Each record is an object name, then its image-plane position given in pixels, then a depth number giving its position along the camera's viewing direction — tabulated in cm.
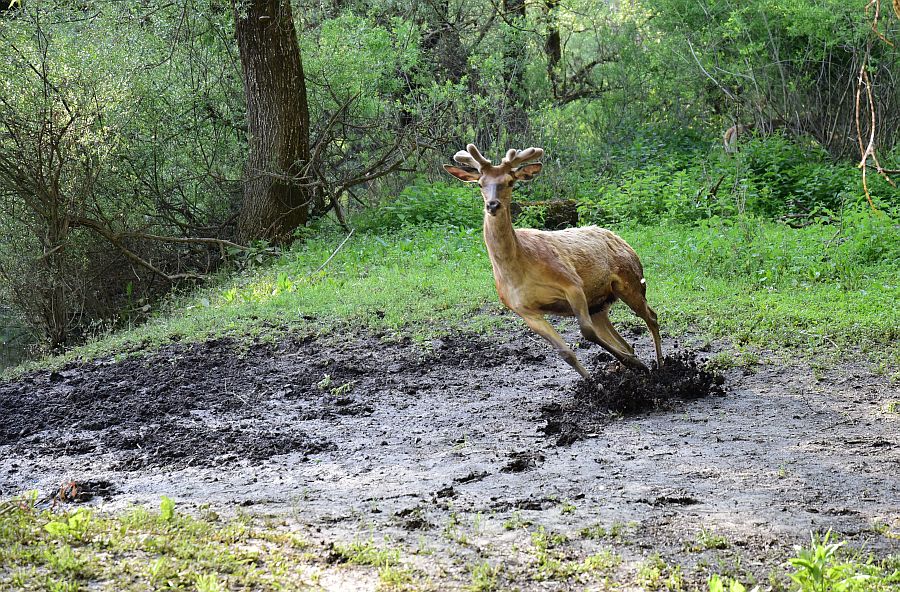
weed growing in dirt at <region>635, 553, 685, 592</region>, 812
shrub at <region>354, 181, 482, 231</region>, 3409
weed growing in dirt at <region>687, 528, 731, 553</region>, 893
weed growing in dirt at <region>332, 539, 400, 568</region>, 861
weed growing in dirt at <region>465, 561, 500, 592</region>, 814
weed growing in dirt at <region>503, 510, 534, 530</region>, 966
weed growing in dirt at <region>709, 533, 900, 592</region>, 724
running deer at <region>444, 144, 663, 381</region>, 1500
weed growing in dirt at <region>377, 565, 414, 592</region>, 808
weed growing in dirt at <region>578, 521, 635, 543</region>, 930
